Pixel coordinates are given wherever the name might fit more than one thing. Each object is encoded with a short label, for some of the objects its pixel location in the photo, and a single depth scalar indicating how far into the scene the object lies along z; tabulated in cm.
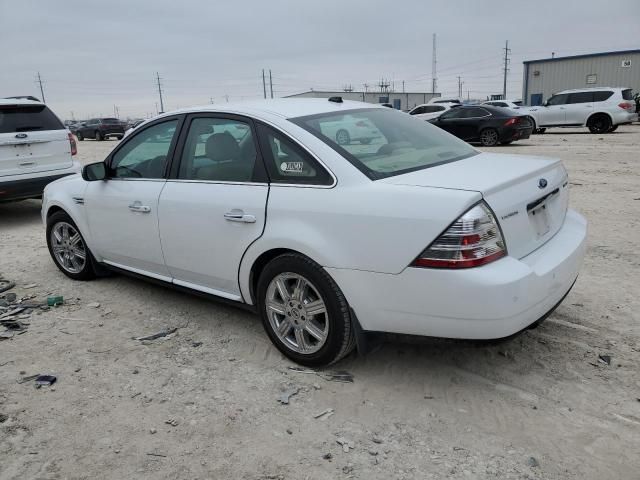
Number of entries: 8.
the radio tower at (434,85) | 7397
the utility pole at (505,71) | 6914
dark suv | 3734
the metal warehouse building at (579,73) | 3341
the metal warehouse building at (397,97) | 5897
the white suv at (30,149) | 770
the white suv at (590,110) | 1986
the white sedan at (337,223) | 270
